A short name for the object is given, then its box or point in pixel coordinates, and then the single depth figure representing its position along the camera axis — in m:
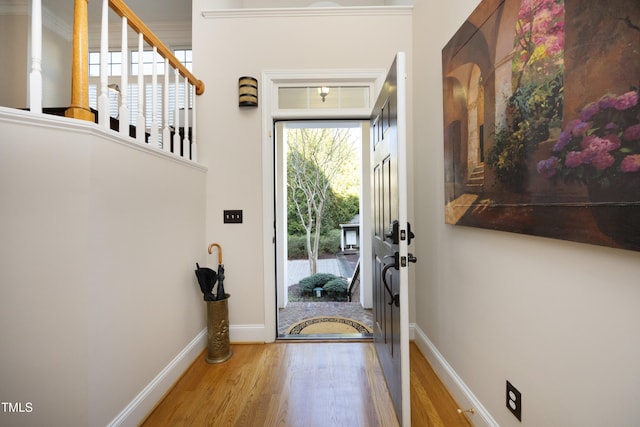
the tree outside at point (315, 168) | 5.54
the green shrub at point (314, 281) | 4.59
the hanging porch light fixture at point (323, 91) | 2.46
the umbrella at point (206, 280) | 2.08
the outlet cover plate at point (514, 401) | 1.13
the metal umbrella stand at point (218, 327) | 2.10
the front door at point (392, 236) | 1.37
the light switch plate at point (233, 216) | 2.39
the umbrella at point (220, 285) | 2.15
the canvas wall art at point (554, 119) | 0.71
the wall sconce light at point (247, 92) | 2.32
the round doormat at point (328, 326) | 2.68
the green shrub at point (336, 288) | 4.39
